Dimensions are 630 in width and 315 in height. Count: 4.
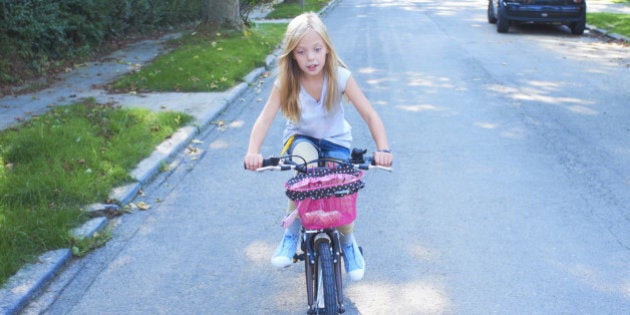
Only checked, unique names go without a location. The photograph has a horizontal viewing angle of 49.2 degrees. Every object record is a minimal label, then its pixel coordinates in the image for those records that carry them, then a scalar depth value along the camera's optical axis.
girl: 3.50
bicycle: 3.18
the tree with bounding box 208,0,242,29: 16.05
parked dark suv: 17.47
